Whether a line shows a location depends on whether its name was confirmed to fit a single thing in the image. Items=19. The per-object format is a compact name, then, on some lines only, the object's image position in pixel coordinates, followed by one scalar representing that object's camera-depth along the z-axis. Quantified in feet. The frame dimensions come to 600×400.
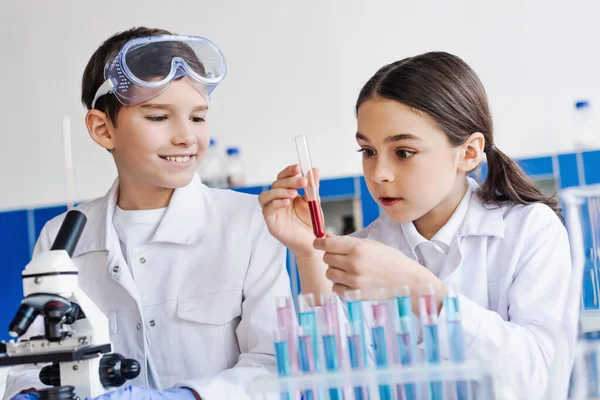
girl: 5.50
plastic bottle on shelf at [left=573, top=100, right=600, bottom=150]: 13.09
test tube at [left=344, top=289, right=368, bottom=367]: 3.77
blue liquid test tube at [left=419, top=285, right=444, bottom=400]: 3.65
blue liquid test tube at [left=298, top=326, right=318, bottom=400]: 3.74
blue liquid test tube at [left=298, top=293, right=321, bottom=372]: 3.77
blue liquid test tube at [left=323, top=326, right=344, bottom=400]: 3.73
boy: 5.90
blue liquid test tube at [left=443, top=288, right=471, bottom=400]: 3.64
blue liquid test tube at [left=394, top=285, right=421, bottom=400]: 3.68
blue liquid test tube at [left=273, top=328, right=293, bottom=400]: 3.71
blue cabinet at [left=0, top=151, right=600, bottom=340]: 11.44
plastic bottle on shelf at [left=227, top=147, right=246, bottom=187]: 12.73
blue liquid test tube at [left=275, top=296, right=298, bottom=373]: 3.77
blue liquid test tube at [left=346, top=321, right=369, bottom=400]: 3.72
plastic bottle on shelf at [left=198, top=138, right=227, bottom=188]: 12.89
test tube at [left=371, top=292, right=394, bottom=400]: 3.70
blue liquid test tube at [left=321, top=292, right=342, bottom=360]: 3.88
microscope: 4.22
